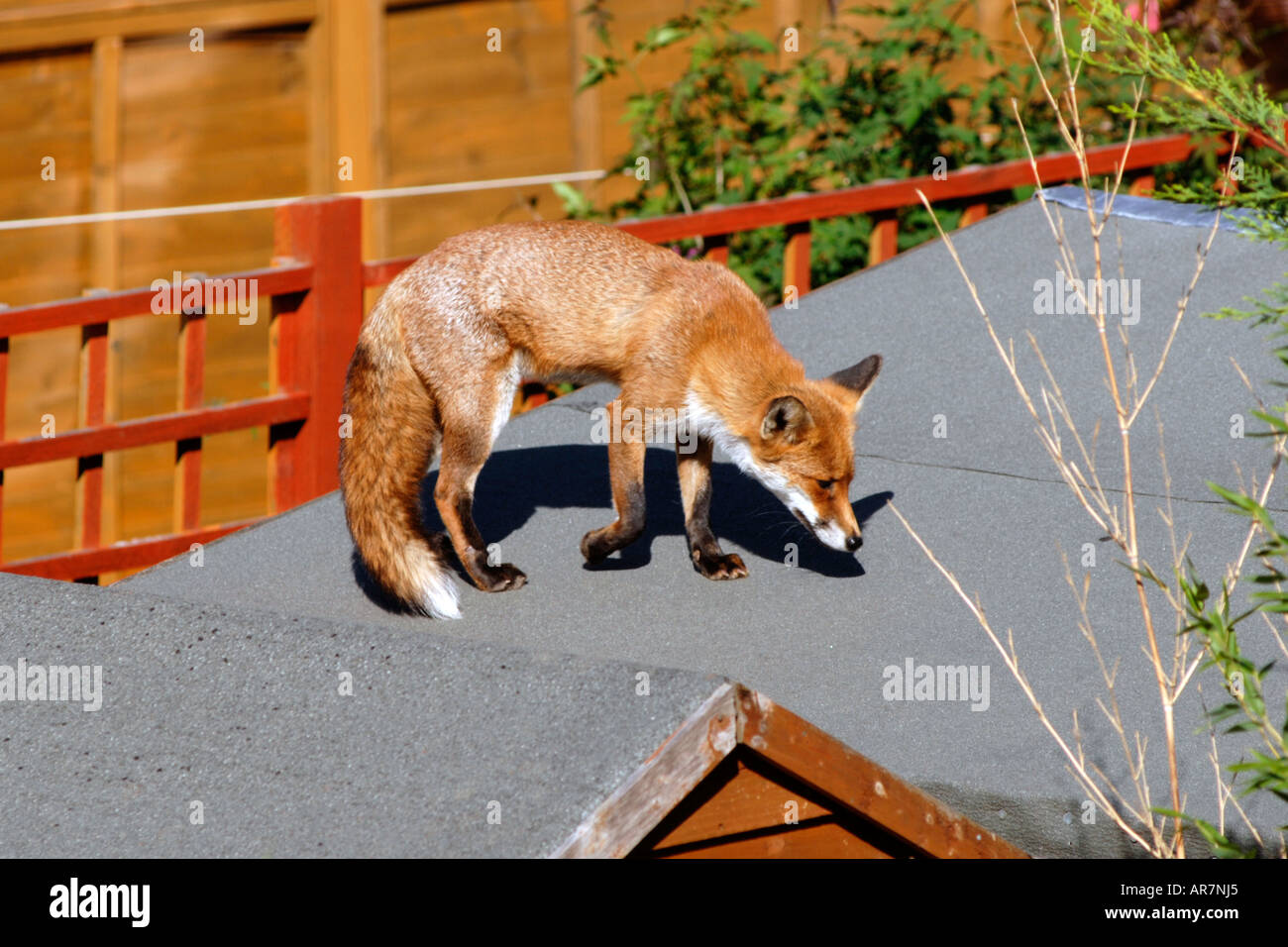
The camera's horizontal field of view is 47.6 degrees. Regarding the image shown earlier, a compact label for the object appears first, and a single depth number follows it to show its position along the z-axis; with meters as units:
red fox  4.60
